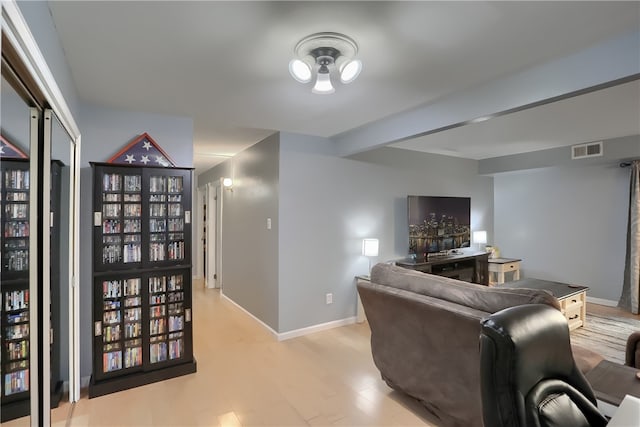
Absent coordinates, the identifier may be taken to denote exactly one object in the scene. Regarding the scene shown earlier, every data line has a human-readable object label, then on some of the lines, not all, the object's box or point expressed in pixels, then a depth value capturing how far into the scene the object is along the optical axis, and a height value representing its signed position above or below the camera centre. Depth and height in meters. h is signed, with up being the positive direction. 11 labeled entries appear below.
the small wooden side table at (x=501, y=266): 5.37 -0.84
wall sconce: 5.02 +0.51
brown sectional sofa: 1.78 -0.73
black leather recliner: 0.94 -0.48
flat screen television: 4.63 -0.12
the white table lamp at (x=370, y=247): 4.09 -0.39
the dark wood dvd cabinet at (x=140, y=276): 2.60 -0.49
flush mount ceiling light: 1.71 +0.87
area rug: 3.24 -1.33
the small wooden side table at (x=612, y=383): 1.36 -0.77
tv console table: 4.38 -0.71
